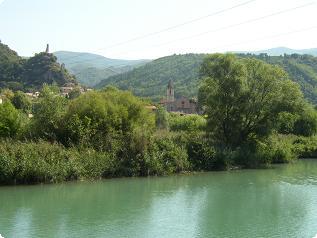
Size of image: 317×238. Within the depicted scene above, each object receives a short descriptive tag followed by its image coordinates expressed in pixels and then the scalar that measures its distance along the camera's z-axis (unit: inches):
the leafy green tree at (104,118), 1112.8
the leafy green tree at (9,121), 1097.4
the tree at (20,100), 2271.2
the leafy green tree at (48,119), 1117.1
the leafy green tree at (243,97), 1349.7
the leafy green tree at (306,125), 1859.0
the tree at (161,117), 2177.2
